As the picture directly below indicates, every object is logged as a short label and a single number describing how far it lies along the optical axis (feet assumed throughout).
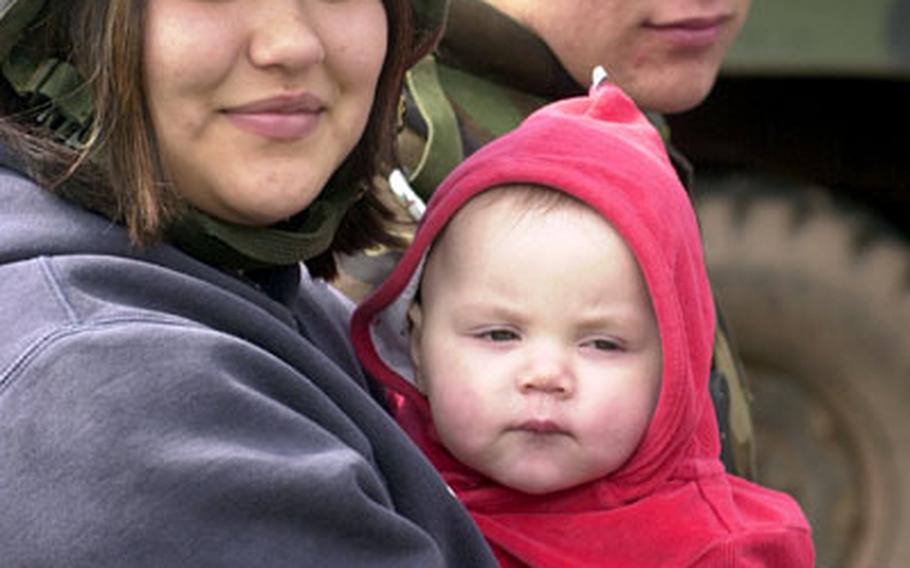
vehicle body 36.86
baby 15.70
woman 11.98
